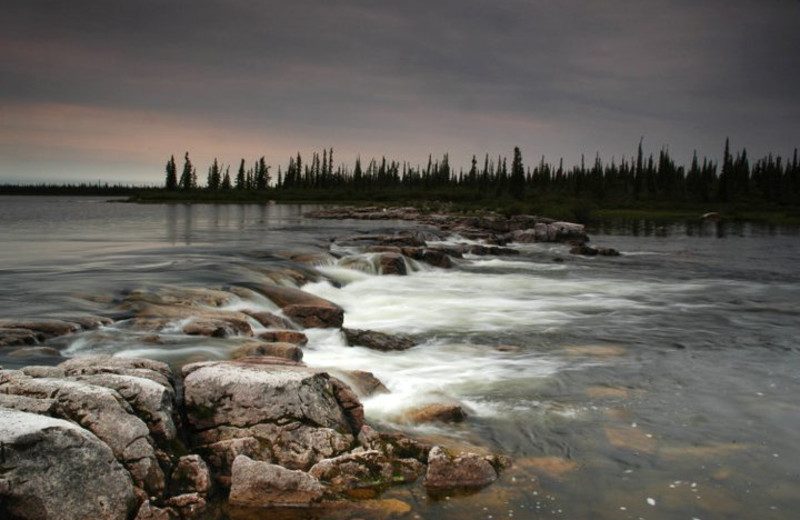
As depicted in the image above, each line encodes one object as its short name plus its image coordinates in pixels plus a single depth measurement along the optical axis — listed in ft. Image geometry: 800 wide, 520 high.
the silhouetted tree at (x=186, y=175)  553.52
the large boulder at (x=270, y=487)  19.13
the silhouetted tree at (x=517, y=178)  339.98
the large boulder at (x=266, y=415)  21.15
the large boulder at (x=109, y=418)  18.29
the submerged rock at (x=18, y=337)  32.81
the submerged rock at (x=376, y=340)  40.29
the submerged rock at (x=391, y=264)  78.33
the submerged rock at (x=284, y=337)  38.06
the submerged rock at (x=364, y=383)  30.04
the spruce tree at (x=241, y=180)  554.05
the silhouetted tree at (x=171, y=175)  571.28
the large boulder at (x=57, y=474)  15.78
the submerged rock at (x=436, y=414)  26.91
